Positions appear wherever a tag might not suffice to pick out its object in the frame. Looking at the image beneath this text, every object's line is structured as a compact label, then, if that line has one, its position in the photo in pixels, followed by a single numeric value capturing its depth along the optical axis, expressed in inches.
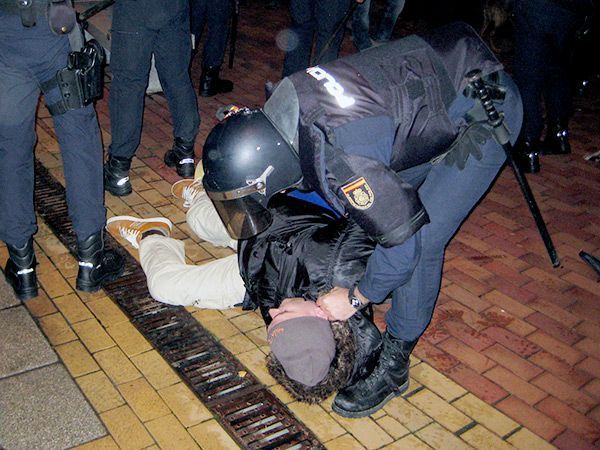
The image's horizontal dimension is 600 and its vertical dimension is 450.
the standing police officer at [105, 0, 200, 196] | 159.6
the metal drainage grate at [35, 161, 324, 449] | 112.8
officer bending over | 92.8
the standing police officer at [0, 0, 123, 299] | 112.0
